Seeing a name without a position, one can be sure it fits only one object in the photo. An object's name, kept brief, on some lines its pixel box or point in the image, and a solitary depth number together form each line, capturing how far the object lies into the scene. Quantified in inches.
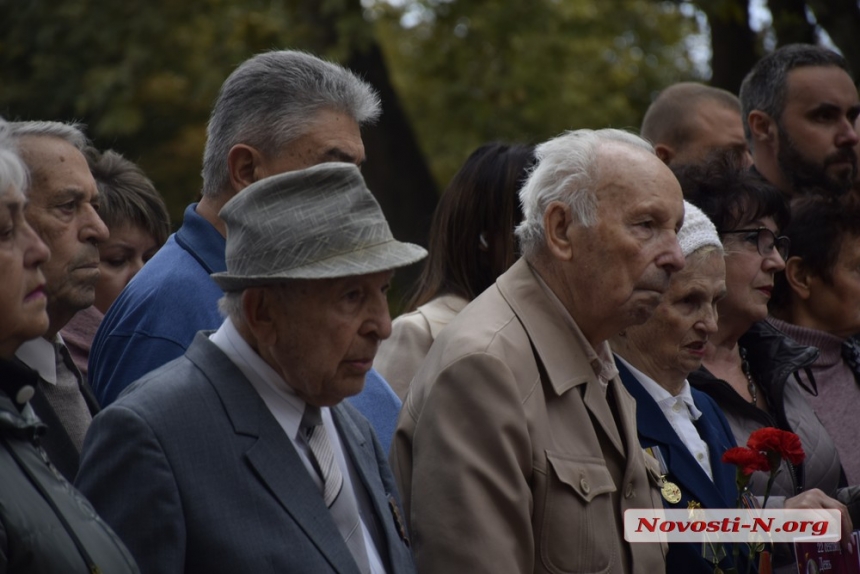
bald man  520.7
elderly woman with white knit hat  334.0
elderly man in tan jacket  266.2
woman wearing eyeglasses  376.5
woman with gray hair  196.2
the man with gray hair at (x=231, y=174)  285.1
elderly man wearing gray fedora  219.8
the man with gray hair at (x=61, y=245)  279.9
